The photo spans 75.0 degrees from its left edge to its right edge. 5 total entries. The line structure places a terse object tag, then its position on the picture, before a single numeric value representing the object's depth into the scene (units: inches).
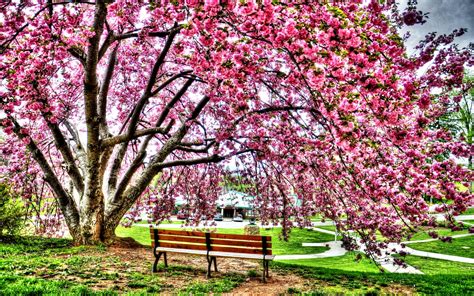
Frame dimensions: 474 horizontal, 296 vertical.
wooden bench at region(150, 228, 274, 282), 222.5
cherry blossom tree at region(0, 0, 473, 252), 135.0
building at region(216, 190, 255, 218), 1141.7
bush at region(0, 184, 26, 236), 326.3
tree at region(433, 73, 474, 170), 1039.7
